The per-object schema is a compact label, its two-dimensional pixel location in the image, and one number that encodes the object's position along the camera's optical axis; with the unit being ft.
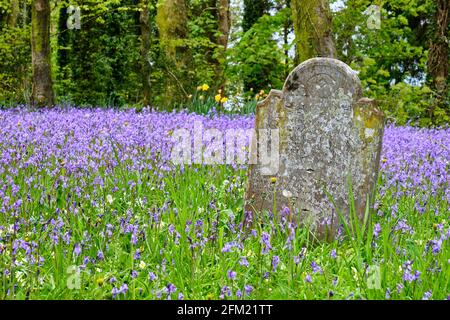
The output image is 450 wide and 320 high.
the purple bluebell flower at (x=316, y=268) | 10.80
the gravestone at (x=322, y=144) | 14.79
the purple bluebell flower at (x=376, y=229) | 12.43
